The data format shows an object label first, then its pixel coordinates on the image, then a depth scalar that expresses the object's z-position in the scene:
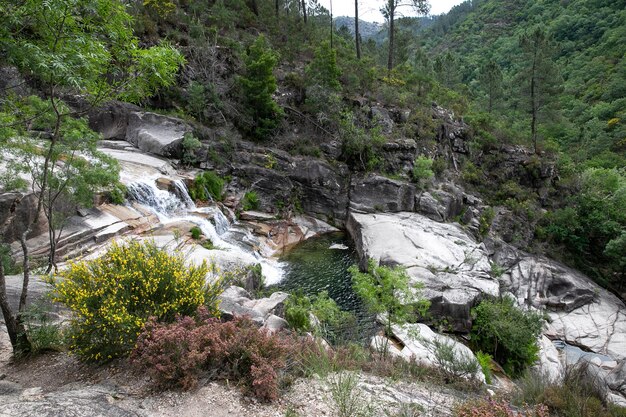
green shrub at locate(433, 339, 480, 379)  6.76
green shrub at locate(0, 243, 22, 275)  9.87
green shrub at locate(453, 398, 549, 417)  4.10
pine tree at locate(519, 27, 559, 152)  27.11
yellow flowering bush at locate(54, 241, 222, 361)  5.32
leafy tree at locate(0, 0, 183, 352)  4.50
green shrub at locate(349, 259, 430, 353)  7.82
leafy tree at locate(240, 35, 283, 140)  22.33
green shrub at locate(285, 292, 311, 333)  8.76
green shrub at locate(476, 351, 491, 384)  9.56
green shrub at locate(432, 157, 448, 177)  25.25
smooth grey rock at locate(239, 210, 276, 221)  20.17
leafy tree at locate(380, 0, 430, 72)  29.00
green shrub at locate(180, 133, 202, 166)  19.89
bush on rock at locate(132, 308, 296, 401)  4.71
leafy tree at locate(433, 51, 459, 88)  40.44
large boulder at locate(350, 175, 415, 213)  22.31
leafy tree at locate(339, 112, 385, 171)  23.53
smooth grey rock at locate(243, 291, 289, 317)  9.10
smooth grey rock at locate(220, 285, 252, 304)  9.16
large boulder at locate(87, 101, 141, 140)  20.91
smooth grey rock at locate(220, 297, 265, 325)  7.99
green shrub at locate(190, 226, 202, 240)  15.25
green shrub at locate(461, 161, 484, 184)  26.09
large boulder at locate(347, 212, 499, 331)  13.12
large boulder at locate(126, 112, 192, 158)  19.94
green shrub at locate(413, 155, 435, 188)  23.19
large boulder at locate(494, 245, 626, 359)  15.88
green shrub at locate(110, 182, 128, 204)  14.45
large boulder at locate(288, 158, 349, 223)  22.72
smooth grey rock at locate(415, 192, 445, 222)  21.97
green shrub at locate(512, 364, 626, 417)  4.71
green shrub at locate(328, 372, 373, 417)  4.38
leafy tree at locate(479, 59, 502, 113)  35.50
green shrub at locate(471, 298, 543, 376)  11.68
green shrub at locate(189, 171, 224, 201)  18.86
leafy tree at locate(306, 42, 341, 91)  23.53
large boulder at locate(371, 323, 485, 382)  6.88
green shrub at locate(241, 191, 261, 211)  20.69
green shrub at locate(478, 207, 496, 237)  22.61
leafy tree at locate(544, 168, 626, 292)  20.67
